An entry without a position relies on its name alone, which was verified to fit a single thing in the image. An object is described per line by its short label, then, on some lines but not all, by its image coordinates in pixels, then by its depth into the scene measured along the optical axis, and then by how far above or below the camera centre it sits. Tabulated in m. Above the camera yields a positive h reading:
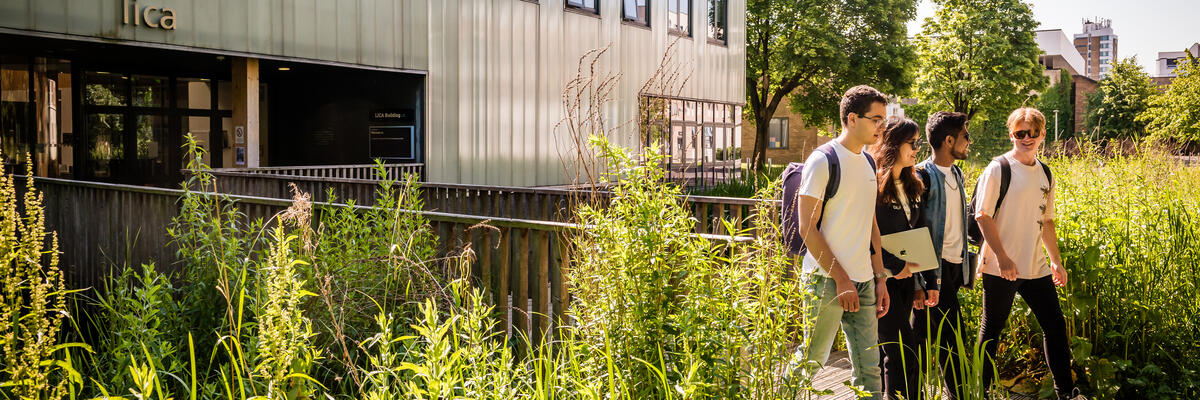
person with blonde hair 4.74 -0.28
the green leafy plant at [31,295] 2.80 -0.34
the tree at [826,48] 34.62 +5.05
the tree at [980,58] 42.00 +5.67
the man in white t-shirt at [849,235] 3.87 -0.21
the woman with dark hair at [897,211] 4.46 -0.12
